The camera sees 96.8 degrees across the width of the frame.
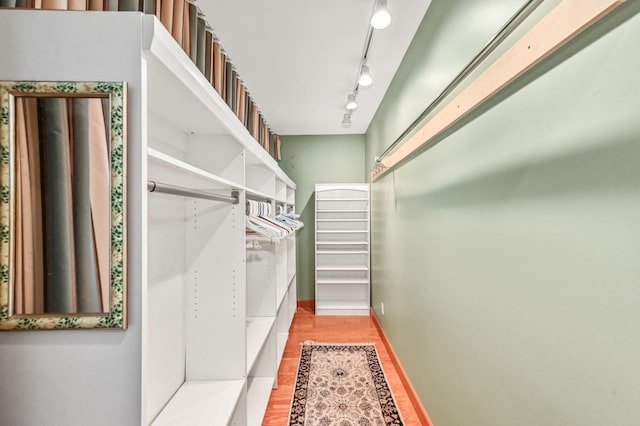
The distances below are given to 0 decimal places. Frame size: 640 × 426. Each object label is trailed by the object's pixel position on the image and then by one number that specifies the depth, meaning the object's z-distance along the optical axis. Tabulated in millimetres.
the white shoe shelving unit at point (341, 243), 4023
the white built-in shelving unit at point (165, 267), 709
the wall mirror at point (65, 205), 693
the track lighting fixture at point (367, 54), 1492
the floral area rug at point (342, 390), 1947
